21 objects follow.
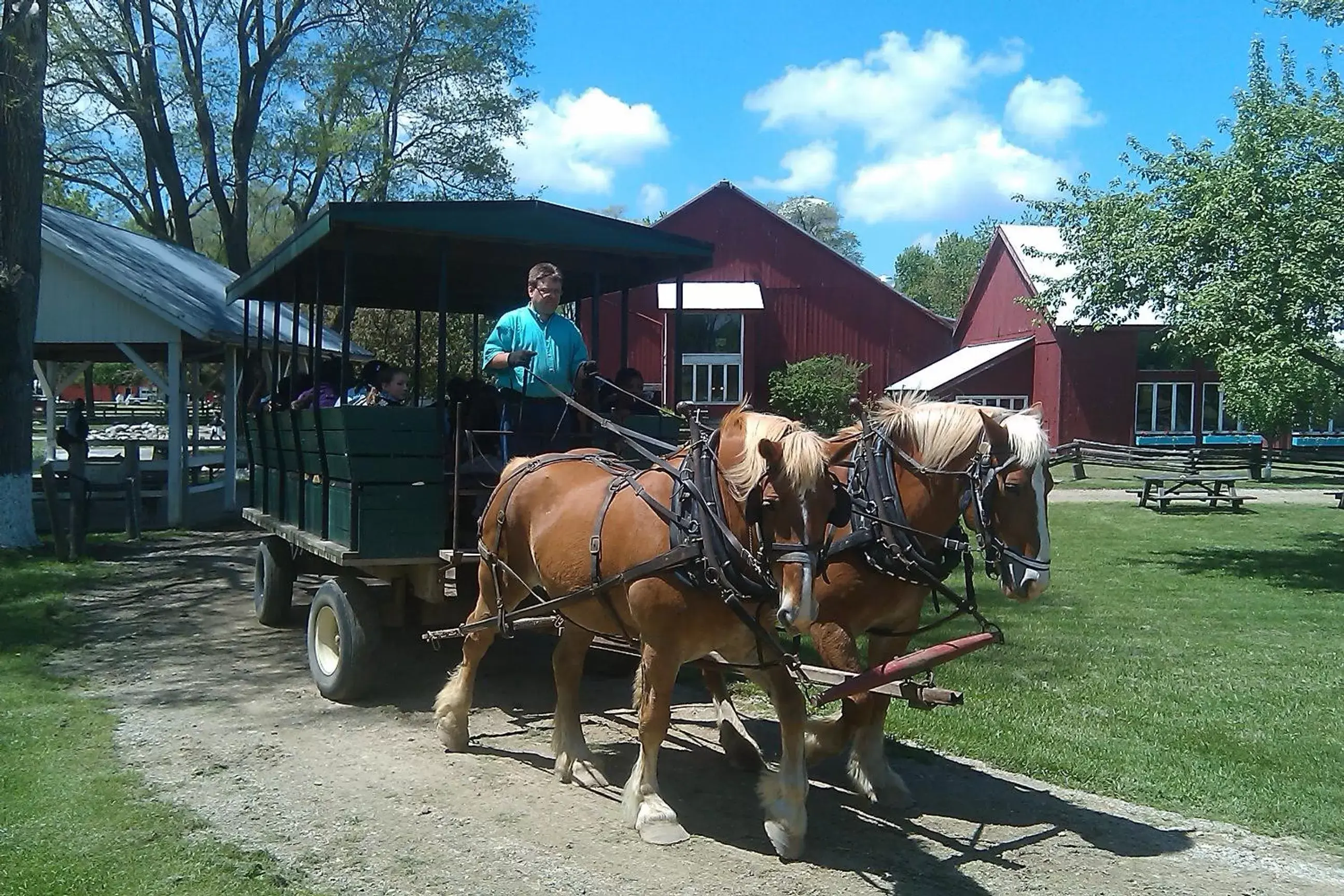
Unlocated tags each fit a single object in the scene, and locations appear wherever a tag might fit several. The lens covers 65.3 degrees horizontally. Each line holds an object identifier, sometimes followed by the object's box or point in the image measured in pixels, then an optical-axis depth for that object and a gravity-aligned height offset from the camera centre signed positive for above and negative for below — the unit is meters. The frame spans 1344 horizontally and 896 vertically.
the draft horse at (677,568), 3.93 -0.55
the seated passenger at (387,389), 7.08 +0.29
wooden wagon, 5.95 -0.14
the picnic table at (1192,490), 19.00 -0.84
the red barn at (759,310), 31.20 +3.96
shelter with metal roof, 15.02 +1.61
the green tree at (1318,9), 11.05 +4.73
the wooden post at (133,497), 13.77 -0.93
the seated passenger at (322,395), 7.37 +0.25
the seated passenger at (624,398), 6.96 +0.27
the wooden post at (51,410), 18.02 +0.27
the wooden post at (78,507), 11.80 -0.93
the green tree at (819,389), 29.70 +1.43
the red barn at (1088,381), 28.89 +1.77
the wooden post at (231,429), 16.89 -0.01
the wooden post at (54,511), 11.88 -0.99
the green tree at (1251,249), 9.95 +2.05
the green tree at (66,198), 28.91 +6.78
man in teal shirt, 6.26 +0.41
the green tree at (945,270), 65.38 +11.92
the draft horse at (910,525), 4.48 -0.37
